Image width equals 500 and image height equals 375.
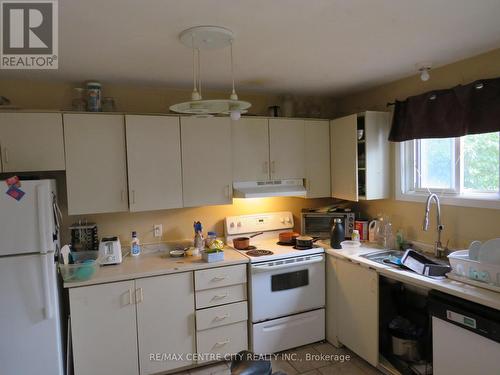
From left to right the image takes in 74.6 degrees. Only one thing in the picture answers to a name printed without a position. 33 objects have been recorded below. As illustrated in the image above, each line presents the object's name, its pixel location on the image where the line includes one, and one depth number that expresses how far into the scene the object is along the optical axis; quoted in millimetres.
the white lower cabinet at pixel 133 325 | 2295
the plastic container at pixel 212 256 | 2621
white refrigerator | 2049
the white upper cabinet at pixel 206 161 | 2812
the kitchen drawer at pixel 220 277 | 2551
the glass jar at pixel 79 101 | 2615
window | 2307
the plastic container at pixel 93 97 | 2596
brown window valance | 2174
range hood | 2938
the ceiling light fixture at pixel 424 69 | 2441
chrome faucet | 2502
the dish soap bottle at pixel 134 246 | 2795
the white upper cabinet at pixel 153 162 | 2646
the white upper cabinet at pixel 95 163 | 2500
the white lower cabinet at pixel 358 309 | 2457
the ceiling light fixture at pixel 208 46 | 1630
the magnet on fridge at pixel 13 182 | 2029
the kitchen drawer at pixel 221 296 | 2570
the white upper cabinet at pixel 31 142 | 2342
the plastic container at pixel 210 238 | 2877
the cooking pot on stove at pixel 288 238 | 3157
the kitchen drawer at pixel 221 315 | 2566
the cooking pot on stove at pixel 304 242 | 2965
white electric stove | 2715
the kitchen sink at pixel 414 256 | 2152
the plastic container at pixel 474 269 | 1862
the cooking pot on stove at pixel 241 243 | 3035
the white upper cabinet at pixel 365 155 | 2963
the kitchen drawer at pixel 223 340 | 2592
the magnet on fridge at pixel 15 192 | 2039
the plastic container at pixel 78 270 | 2270
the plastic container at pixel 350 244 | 2920
